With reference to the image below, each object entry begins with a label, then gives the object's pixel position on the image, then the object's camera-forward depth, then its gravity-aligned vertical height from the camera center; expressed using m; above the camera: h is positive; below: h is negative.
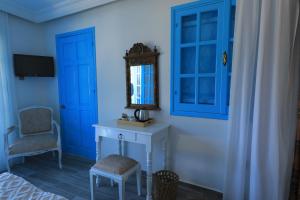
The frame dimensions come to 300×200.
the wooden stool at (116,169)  1.86 -0.90
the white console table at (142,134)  1.96 -0.59
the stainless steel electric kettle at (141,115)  2.28 -0.40
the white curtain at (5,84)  2.81 -0.02
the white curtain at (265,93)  1.49 -0.09
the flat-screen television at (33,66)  2.99 +0.28
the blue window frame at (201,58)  1.97 +0.27
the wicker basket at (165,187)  1.96 -1.10
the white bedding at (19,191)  1.15 -0.70
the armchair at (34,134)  2.64 -0.84
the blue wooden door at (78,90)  2.96 -0.12
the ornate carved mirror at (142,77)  2.39 +0.07
